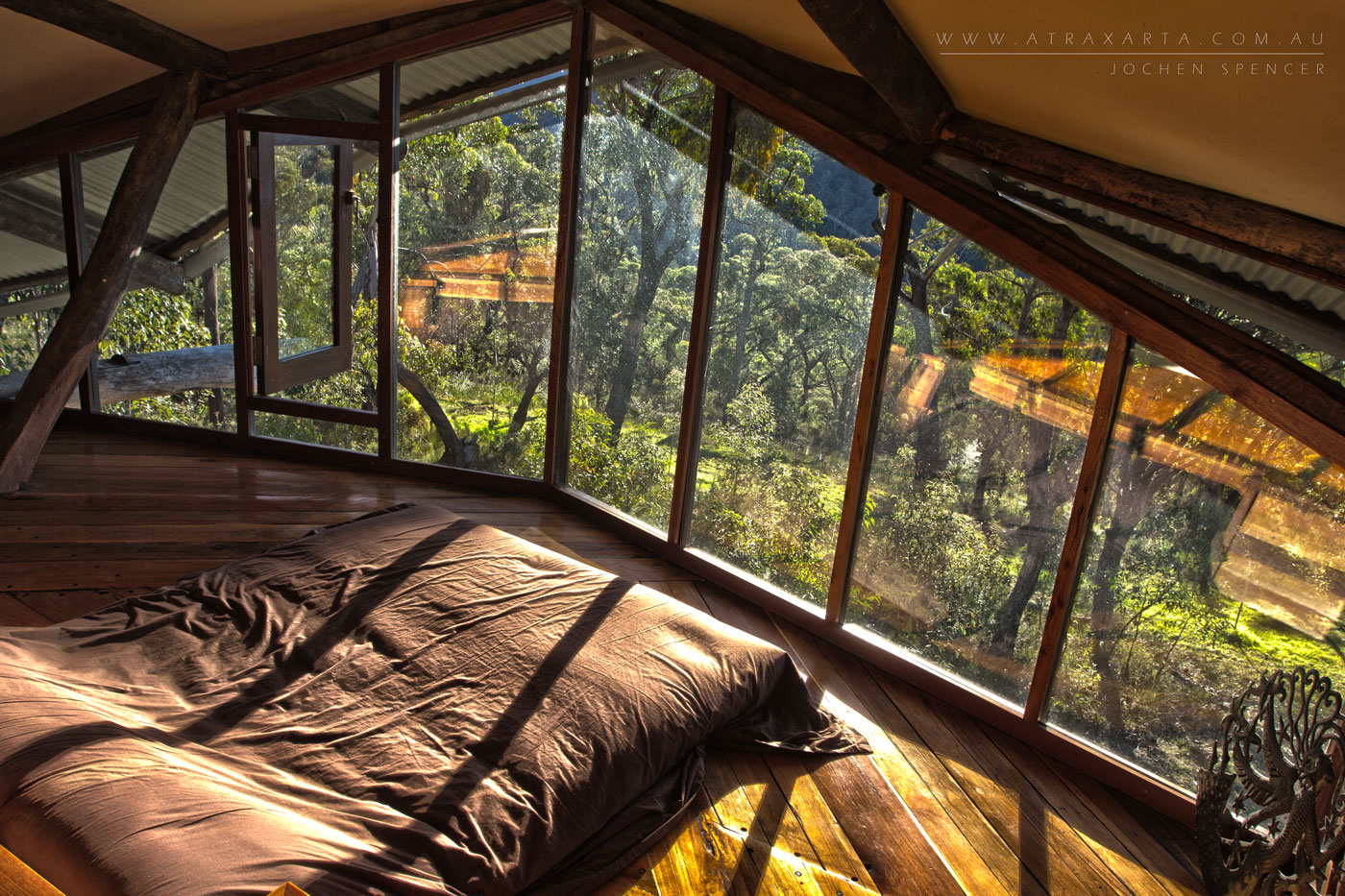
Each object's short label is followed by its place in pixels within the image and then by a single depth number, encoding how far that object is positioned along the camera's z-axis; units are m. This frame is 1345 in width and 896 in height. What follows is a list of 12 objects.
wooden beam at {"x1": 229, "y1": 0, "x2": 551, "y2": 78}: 4.55
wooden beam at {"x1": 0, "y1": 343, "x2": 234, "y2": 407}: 5.43
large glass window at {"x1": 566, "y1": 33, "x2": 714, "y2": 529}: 4.09
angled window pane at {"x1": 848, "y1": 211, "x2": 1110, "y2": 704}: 2.96
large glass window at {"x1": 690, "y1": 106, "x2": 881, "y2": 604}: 3.51
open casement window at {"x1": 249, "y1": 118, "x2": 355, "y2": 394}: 4.99
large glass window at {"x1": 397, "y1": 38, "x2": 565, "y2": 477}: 4.72
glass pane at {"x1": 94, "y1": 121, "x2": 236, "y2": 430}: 5.39
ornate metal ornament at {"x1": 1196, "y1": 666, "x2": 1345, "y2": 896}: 2.01
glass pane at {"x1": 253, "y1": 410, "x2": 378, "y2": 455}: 5.26
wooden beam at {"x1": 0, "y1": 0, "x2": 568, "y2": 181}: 4.52
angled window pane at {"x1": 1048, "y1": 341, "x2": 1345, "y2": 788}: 2.41
